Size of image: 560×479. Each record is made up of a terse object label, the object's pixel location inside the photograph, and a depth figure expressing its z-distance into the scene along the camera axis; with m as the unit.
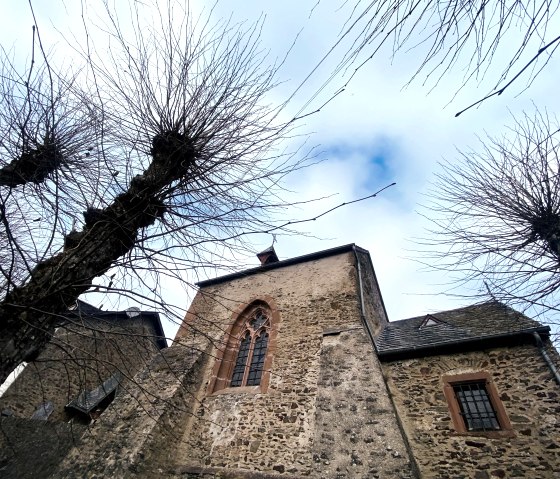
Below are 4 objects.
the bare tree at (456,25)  1.70
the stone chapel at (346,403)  5.48
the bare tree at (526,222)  5.41
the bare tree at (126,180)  2.54
